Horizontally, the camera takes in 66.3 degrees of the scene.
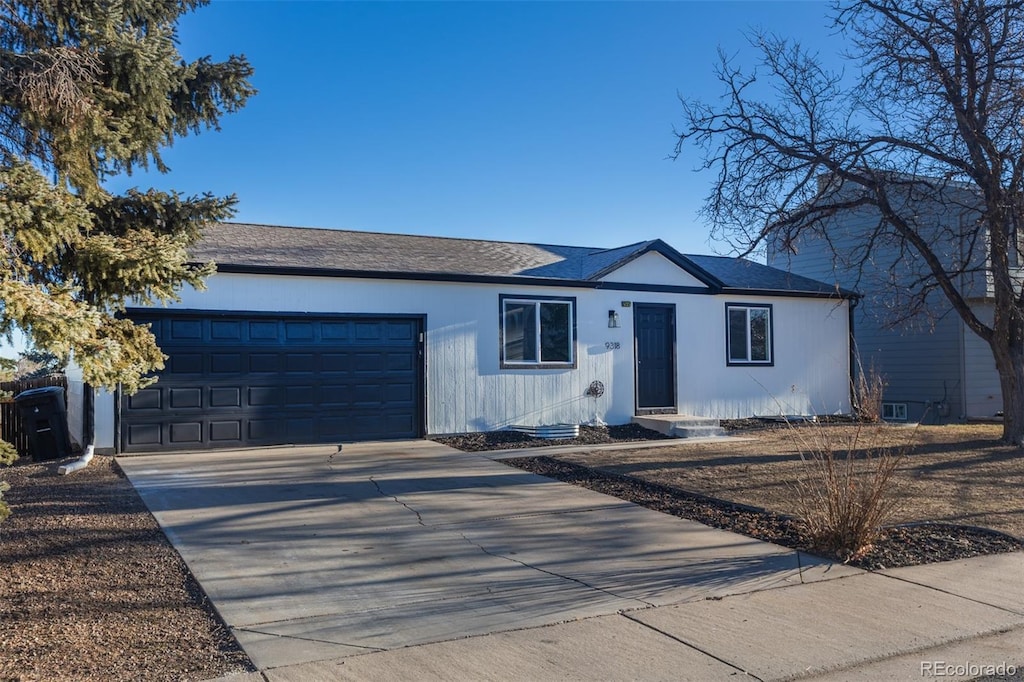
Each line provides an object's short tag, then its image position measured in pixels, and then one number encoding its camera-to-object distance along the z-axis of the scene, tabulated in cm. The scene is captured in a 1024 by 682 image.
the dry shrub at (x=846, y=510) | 664
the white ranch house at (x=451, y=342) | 1245
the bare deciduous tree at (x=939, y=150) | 1129
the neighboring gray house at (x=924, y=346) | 1948
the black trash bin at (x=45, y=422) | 1176
